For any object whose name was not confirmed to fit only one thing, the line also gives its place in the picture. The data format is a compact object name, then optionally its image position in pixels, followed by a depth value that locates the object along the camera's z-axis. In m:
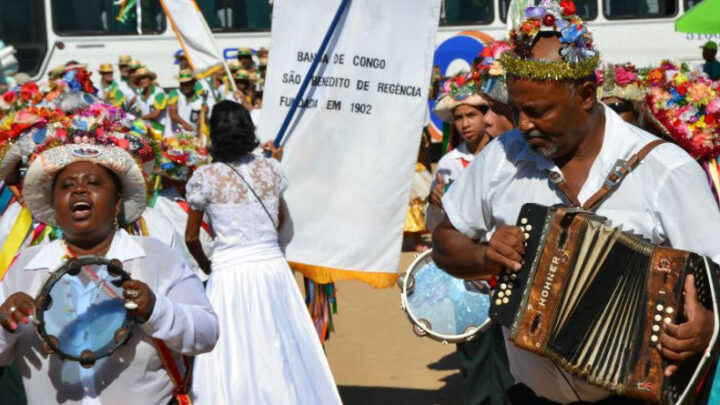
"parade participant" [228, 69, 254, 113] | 15.29
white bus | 16.59
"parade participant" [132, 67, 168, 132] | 16.23
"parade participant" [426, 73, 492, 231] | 7.27
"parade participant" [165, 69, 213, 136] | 16.19
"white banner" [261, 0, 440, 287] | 6.74
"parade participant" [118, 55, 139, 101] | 16.20
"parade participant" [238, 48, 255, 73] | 15.99
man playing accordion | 3.53
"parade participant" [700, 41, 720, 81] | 12.11
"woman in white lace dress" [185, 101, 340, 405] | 6.62
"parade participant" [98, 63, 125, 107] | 15.70
